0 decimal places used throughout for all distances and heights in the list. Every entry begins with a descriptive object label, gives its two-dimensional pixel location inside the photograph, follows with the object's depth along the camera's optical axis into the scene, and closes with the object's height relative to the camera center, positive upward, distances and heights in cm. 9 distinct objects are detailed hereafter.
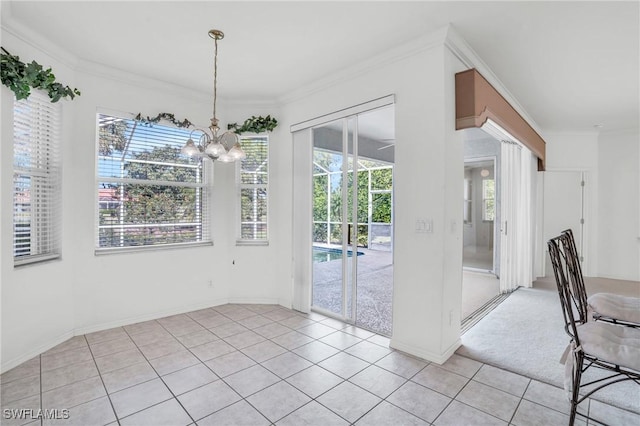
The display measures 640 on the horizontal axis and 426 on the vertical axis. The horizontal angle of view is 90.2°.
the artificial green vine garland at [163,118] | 358 +107
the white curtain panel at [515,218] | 496 -10
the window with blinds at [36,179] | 270 +29
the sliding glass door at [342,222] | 351 -11
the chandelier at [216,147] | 242 +51
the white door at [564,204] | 594 +15
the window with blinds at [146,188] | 342 +28
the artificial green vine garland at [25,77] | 245 +109
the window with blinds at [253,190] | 429 +29
